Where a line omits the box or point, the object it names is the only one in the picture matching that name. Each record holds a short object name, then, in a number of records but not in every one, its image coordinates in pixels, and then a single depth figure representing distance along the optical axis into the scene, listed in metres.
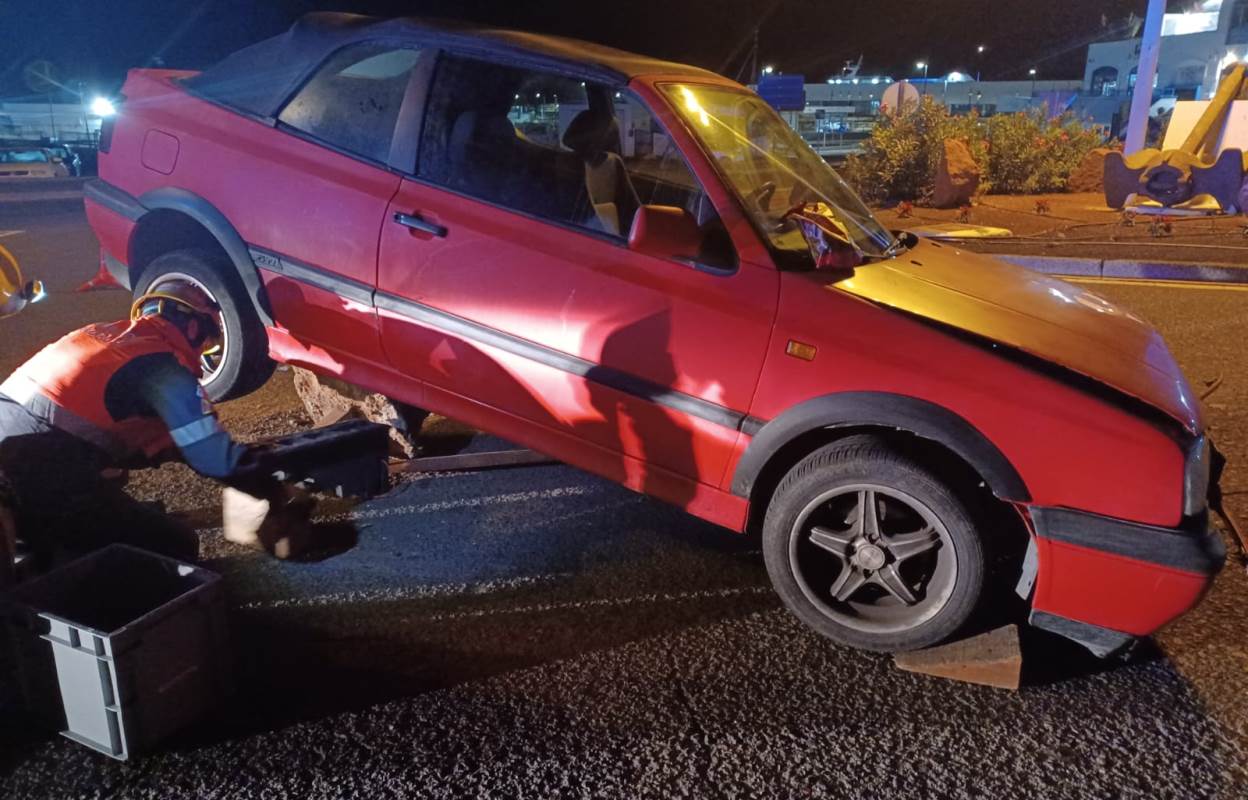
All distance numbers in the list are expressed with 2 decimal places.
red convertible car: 2.64
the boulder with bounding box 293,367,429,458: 4.22
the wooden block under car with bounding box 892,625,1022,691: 2.76
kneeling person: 2.73
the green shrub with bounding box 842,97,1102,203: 16.02
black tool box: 3.19
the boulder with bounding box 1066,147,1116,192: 16.94
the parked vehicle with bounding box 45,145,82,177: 23.58
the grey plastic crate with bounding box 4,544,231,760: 2.26
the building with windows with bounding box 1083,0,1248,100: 40.09
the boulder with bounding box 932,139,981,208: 14.53
